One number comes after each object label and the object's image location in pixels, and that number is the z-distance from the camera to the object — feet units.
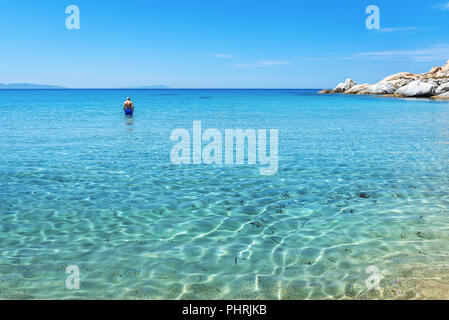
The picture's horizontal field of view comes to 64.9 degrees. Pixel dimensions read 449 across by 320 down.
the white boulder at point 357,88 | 387.55
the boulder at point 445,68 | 400.47
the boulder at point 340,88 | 435.29
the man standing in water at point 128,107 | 123.95
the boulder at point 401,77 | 383.80
